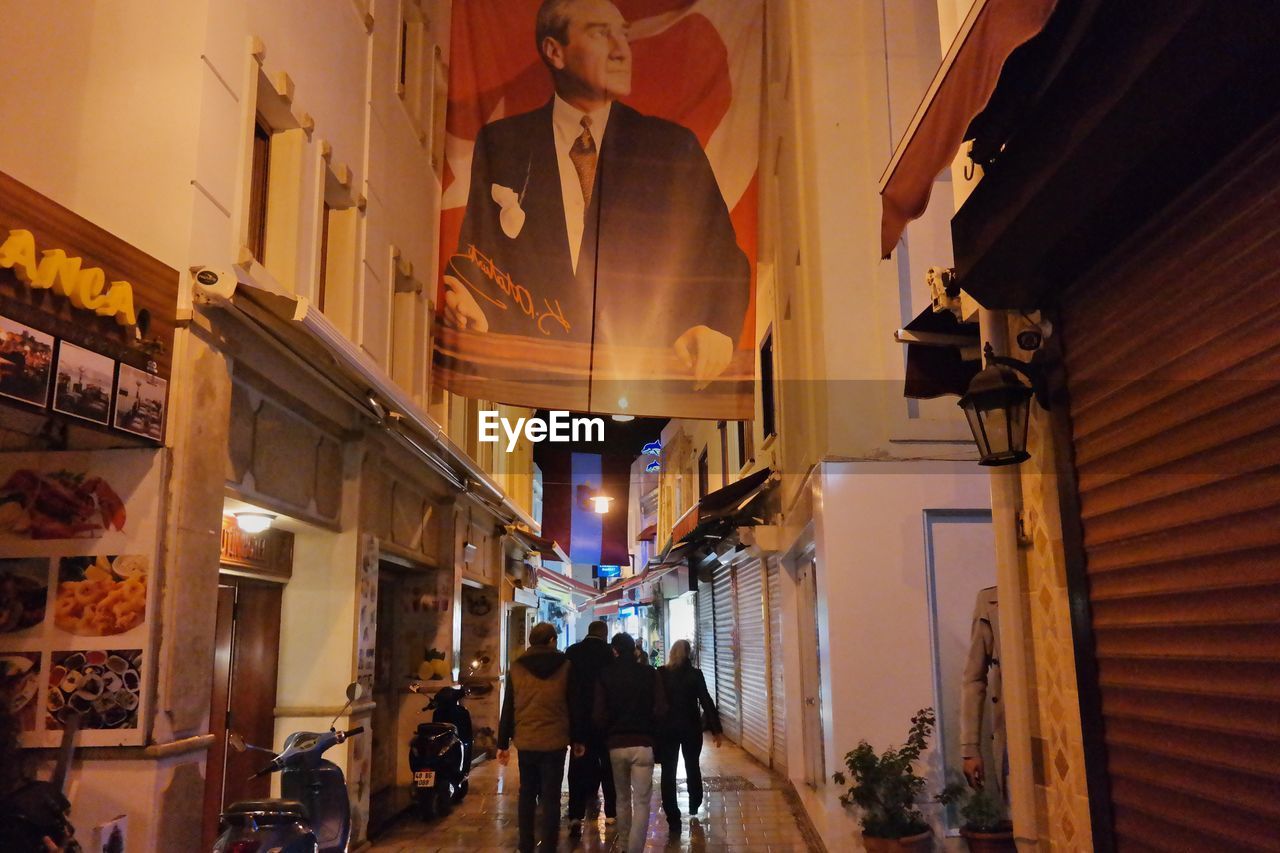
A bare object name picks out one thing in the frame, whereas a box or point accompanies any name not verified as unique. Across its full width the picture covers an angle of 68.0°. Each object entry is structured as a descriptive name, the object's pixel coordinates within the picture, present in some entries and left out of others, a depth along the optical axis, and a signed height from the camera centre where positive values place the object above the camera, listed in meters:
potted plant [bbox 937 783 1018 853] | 5.85 -1.35
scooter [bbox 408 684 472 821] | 9.79 -1.48
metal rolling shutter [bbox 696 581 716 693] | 19.81 -0.50
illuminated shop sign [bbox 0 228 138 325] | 4.02 +1.52
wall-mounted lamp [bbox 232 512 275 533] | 7.19 +0.70
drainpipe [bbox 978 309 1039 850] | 4.59 -0.14
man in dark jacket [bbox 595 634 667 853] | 7.71 -0.96
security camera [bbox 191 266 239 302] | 5.44 +1.87
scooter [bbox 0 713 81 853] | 4.08 -0.88
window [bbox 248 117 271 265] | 7.23 +3.22
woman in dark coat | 9.49 -1.11
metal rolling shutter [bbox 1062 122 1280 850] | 2.99 +0.32
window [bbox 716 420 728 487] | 19.45 +3.22
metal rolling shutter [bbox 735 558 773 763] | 13.84 -0.79
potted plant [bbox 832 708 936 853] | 6.79 -1.38
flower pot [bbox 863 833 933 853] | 6.70 -1.65
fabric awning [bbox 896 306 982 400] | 5.80 +1.50
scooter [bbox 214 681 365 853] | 5.28 -1.20
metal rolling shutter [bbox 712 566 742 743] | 16.98 -0.86
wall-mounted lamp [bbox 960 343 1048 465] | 4.32 +0.92
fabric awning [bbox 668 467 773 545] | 12.86 +1.53
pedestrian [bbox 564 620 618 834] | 7.91 -1.01
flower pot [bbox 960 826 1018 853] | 5.84 -1.42
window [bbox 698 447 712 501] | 22.62 +3.20
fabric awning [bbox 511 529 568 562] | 19.01 +1.43
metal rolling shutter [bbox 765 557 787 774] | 12.52 -0.81
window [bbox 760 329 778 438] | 14.06 +3.29
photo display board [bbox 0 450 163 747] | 5.00 +0.14
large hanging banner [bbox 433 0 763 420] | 10.05 +4.45
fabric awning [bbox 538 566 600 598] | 24.00 +0.78
